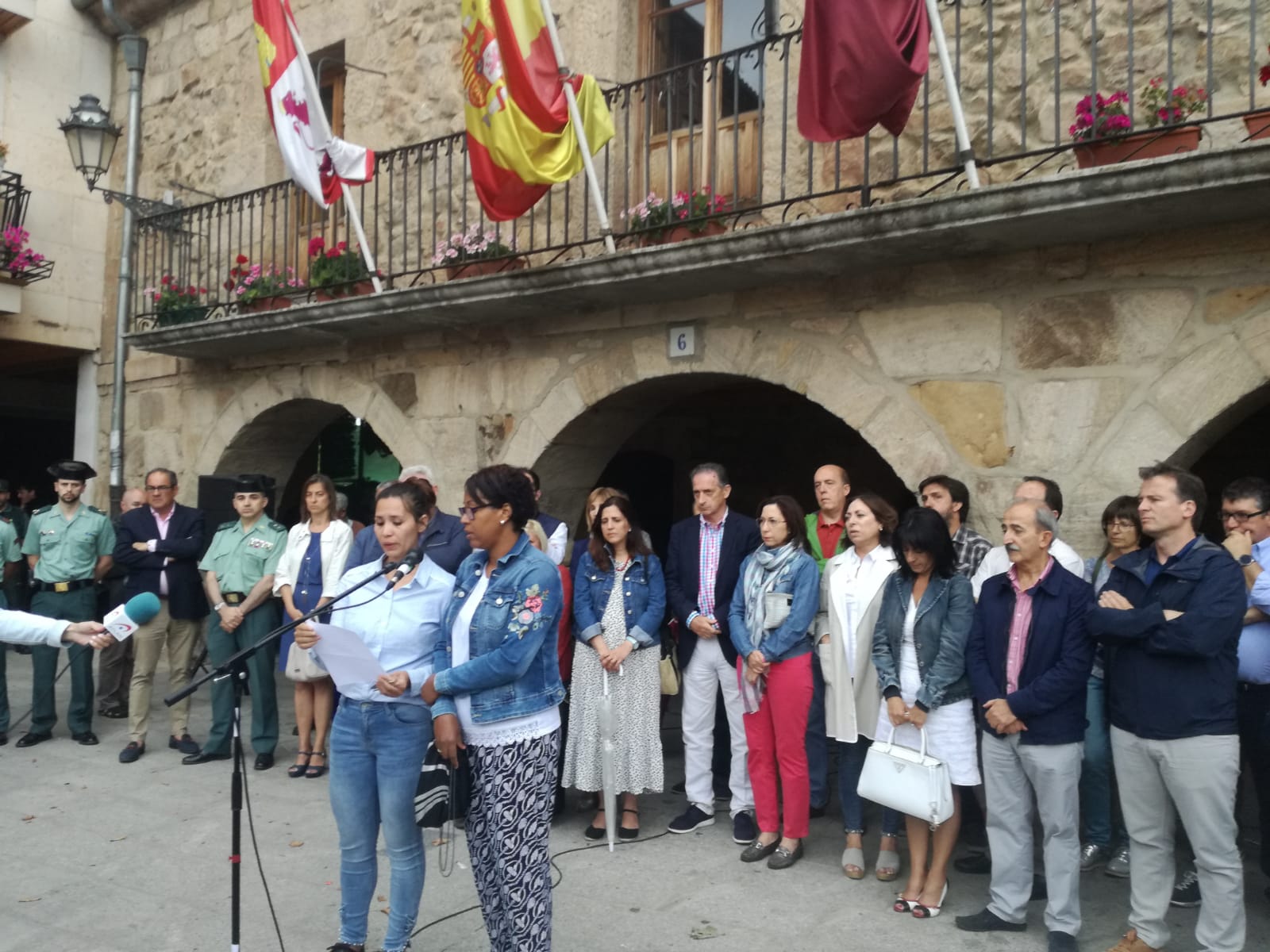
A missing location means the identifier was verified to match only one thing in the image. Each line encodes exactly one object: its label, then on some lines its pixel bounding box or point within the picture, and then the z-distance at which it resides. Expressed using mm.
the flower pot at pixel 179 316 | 8703
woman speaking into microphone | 3324
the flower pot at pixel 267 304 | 8125
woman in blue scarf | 4465
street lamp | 8711
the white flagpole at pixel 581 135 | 5832
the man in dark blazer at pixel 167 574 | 6375
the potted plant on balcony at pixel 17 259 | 9344
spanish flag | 5953
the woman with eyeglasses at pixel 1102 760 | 4352
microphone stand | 3117
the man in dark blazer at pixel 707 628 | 4844
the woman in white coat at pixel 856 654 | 4340
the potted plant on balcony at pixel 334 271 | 7637
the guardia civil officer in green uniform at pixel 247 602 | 6012
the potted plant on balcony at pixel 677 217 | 5832
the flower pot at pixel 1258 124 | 4184
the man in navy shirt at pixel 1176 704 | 3305
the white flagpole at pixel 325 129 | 7098
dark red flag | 4758
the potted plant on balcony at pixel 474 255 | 6840
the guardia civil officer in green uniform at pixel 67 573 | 6559
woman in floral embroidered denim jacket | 3109
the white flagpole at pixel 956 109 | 4645
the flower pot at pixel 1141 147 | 4445
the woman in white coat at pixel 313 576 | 5754
